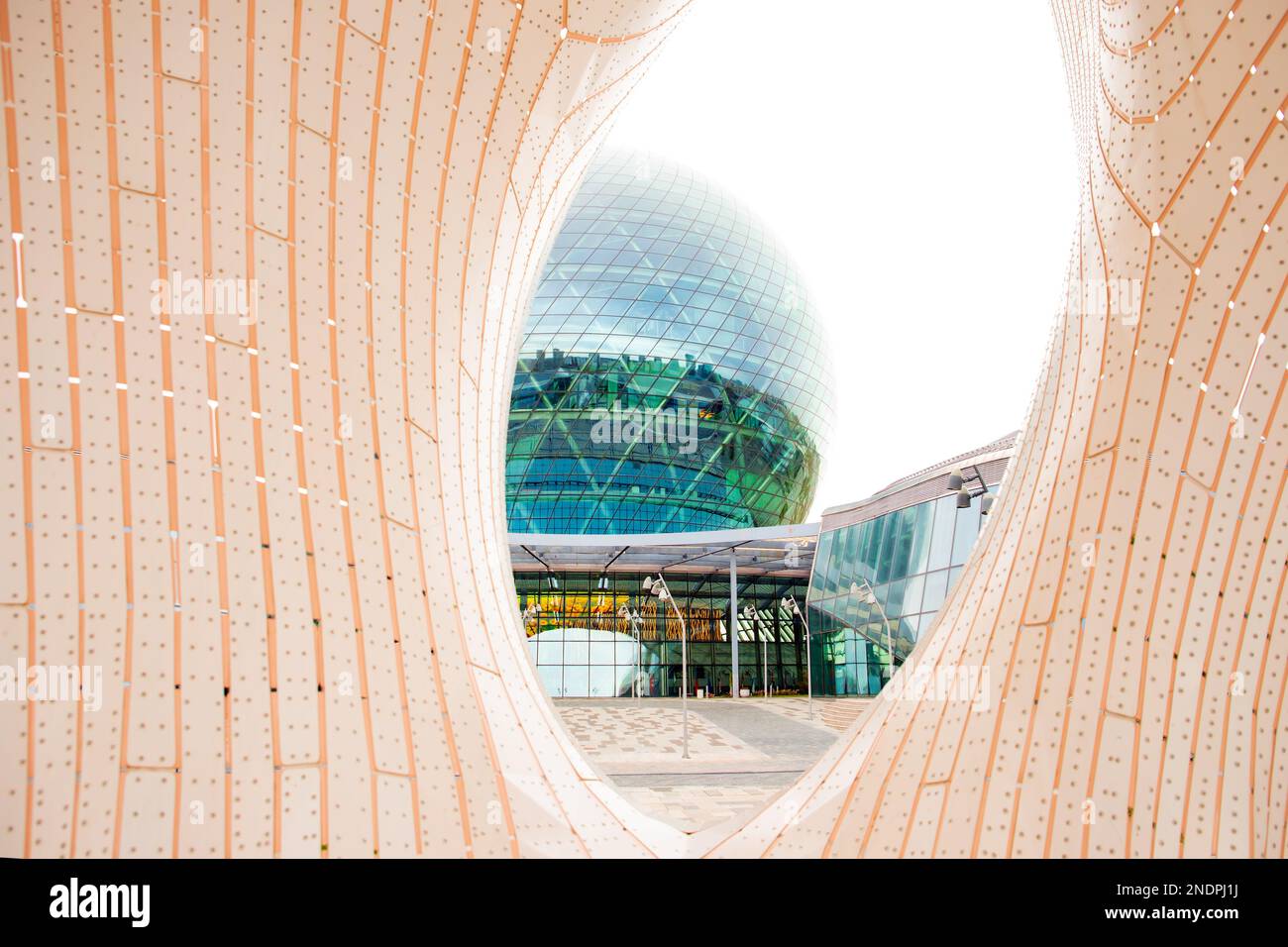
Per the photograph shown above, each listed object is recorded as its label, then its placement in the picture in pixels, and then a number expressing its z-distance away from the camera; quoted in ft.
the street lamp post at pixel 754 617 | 100.12
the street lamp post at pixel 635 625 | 95.09
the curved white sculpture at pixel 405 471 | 8.93
